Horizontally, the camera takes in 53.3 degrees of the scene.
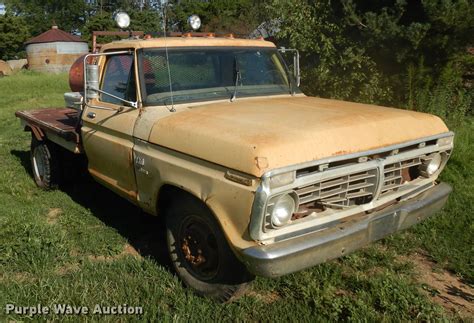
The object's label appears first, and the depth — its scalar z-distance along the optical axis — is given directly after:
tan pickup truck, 2.83
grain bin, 36.81
